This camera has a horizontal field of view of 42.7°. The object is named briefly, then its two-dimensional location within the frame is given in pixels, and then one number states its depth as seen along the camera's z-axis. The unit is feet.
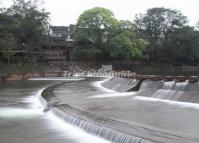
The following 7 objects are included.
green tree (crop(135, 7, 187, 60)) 185.14
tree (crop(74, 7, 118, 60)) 149.89
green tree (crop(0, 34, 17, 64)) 128.97
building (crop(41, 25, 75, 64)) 155.54
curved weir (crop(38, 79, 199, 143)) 28.51
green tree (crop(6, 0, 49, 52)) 139.13
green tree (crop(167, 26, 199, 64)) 170.48
